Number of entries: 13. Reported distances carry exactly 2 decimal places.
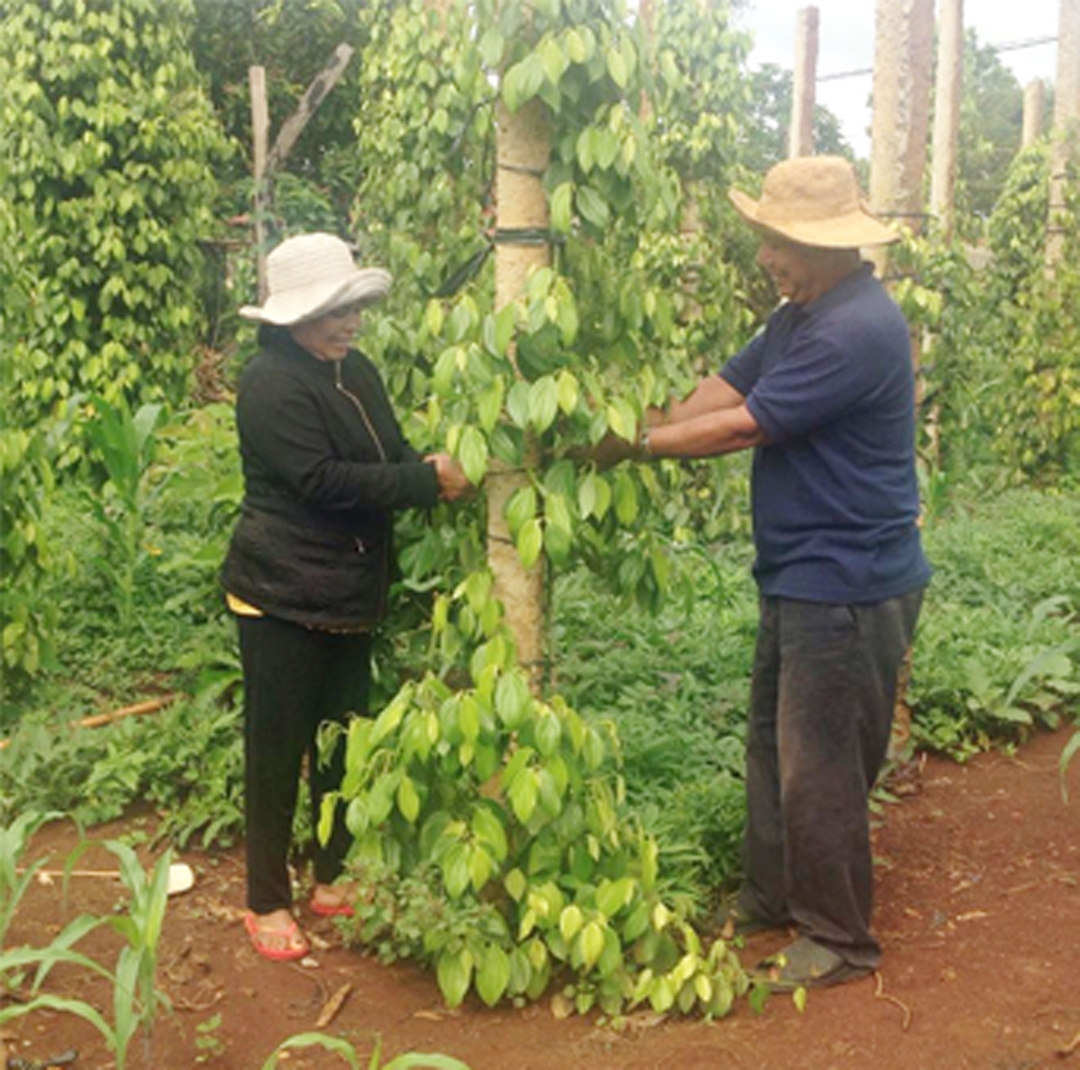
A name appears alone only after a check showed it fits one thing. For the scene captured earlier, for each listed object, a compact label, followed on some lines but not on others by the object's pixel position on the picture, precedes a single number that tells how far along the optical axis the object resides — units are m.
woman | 3.64
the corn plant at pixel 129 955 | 2.70
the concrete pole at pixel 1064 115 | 11.71
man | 3.57
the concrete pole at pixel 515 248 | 3.51
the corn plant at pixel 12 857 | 3.02
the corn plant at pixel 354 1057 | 2.61
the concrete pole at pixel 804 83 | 14.88
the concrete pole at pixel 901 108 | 5.37
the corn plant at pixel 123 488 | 5.96
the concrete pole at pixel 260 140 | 9.99
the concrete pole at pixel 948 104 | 12.23
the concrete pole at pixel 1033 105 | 18.31
